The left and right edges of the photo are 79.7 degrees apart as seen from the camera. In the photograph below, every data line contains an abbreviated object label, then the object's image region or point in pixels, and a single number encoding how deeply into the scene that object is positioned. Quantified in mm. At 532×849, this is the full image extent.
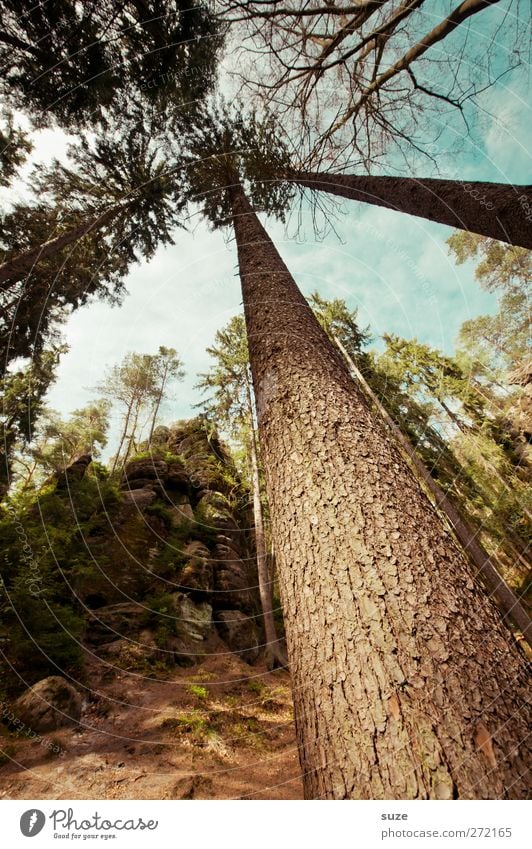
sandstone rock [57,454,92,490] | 10662
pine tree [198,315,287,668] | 12406
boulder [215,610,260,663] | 10773
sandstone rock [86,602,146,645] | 8359
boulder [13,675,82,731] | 4761
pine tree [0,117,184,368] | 7270
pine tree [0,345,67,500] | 8578
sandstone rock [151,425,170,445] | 20047
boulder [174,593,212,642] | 9805
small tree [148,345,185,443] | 18492
